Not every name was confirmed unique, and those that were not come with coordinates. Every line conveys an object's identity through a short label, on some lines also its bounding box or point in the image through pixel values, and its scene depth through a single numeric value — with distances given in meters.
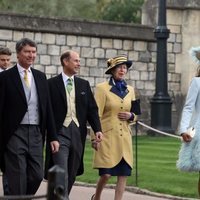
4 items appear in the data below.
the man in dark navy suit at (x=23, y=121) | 9.37
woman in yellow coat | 11.32
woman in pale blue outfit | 10.14
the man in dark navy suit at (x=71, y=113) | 10.43
